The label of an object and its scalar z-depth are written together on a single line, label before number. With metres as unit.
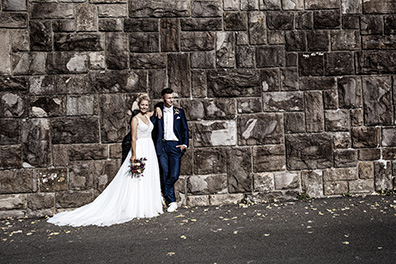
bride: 5.15
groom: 5.56
